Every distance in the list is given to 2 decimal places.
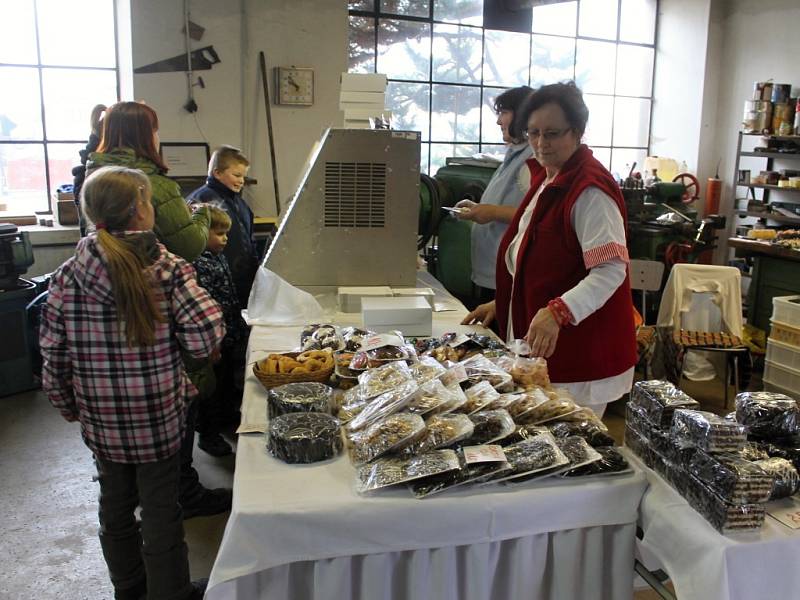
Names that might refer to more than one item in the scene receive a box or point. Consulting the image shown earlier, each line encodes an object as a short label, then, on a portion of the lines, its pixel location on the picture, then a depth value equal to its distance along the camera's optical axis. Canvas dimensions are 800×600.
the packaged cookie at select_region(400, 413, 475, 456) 1.31
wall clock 5.18
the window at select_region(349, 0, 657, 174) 6.25
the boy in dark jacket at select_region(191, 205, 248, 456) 2.89
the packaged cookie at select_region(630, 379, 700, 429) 1.33
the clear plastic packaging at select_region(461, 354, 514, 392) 1.58
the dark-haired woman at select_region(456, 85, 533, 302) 2.77
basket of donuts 1.68
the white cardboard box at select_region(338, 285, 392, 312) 2.48
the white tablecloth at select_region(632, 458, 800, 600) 1.11
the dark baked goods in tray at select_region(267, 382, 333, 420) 1.50
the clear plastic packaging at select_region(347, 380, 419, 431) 1.41
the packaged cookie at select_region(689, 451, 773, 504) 1.11
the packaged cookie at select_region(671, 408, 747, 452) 1.19
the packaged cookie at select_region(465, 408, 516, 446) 1.35
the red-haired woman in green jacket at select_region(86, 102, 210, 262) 2.32
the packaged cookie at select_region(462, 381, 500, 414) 1.45
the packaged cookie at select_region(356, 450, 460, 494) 1.24
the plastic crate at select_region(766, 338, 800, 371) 4.02
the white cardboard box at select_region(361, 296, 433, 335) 2.15
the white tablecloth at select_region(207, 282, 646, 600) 1.21
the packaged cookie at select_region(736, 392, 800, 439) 1.32
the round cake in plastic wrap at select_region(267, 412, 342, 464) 1.34
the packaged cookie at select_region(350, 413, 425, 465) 1.31
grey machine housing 2.59
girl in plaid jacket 1.70
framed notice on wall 5.03
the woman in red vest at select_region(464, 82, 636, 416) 1.74
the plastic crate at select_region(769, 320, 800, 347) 4.02
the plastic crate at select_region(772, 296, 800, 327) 4.00
